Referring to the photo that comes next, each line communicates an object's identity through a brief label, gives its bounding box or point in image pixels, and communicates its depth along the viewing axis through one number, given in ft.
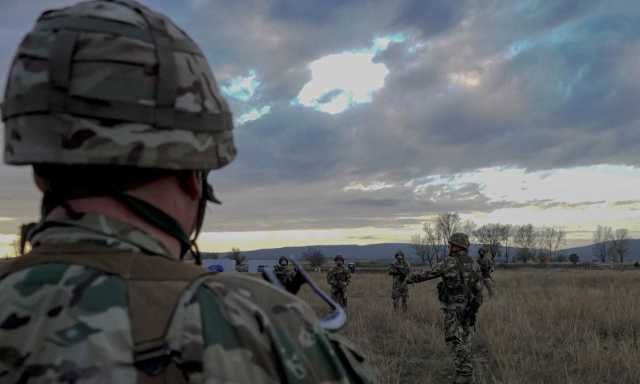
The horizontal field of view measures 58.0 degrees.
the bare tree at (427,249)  346.13
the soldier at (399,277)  51.54
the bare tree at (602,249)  409.28
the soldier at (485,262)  48.39
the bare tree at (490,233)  381.81
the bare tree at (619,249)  407.48
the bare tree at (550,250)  437.99
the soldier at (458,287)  27.20
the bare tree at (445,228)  336.94
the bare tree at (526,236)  447.01
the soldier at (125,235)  3.90
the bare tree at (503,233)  410.31
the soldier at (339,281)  55.36
